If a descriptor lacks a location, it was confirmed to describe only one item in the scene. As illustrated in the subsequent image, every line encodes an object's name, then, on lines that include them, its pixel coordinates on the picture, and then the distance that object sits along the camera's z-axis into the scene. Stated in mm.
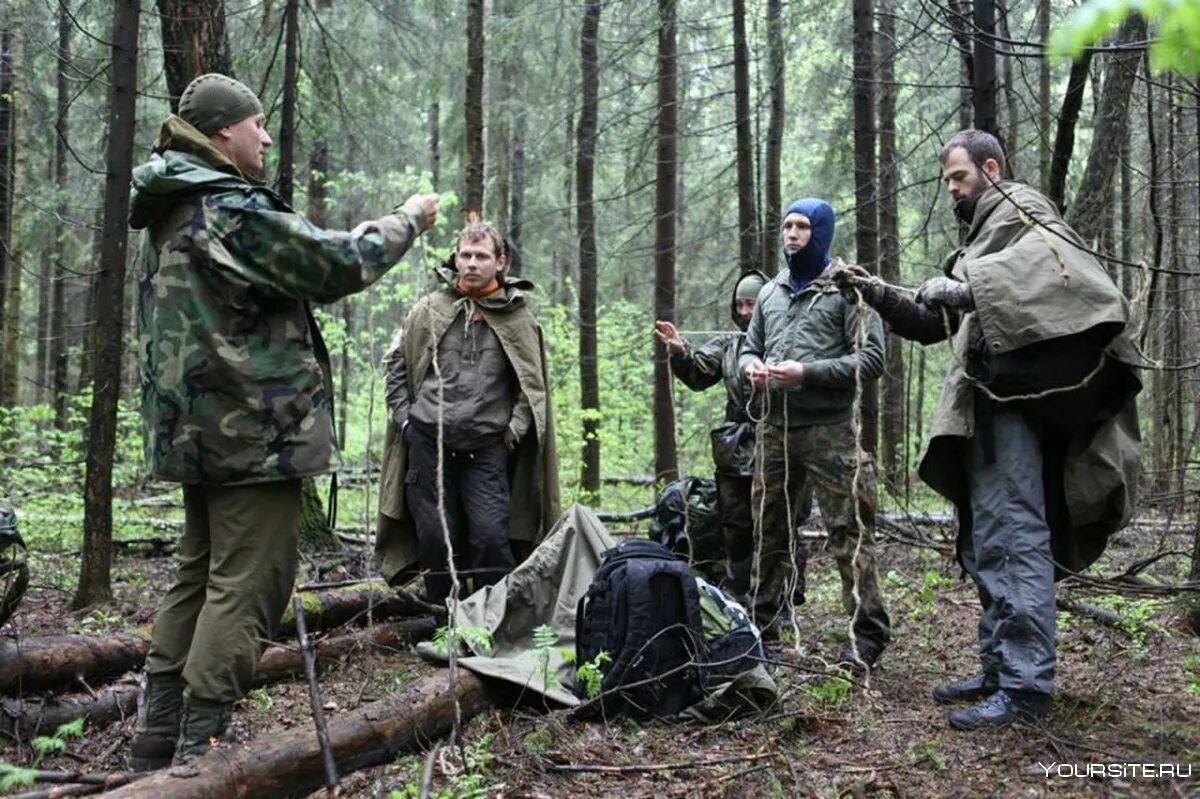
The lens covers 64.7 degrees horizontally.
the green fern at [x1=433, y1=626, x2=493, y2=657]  4153
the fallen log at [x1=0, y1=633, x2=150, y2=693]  3775
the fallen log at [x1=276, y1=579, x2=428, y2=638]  5027
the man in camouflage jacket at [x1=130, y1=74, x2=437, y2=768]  3205
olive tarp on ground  4219
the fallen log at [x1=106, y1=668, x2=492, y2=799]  2818
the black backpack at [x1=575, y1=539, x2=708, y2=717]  3963
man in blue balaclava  4625
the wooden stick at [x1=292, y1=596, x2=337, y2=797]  2836
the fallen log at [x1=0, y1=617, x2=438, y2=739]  3627
